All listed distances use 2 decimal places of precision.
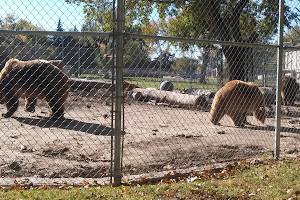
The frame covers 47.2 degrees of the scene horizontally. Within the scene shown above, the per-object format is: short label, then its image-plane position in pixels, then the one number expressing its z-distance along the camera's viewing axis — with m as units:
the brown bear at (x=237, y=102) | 8.72
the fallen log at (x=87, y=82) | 13.61
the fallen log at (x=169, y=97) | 12.06
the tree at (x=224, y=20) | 10.57
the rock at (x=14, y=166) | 4.73
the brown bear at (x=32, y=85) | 8.21
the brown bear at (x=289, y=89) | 14.40
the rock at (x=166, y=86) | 16.14
